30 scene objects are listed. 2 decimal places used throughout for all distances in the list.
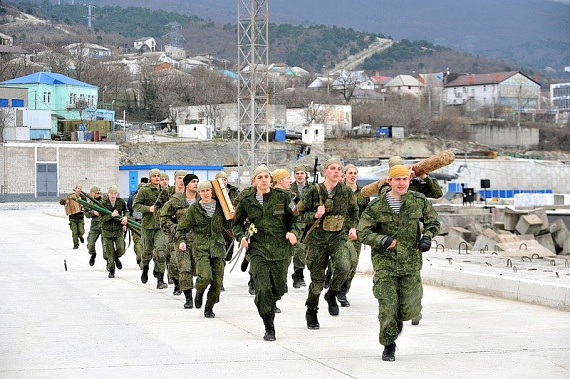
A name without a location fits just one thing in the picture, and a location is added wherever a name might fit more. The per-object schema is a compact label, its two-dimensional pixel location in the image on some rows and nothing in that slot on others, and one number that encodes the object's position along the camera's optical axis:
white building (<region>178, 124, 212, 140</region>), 108.56
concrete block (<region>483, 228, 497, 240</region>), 34.17
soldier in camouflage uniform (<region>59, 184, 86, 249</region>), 30.06
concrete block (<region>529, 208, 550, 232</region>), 40.59
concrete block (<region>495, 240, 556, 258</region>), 25.28
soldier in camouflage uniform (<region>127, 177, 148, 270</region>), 20.82
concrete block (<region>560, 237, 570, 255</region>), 37.01
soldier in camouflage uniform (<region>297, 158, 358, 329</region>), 13.38
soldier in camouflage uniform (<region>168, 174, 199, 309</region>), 15.15
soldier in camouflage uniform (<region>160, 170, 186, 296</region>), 15.88
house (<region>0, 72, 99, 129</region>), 100.81
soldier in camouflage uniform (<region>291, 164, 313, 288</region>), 17.28
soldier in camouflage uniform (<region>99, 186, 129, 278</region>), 20.61
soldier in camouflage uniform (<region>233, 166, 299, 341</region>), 12.20
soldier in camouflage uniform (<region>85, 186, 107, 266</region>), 23.48
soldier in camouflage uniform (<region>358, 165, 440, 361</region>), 10.54
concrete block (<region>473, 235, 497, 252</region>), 28.98
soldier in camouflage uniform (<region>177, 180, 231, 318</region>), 14.06
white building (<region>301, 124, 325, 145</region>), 114.38
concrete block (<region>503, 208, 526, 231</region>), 43.94
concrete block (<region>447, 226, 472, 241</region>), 38.14
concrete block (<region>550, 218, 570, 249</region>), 38.98
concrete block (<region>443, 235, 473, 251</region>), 31.50
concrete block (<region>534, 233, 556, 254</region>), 37.69
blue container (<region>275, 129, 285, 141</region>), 112.06
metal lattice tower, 59.09
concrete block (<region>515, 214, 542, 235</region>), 40.22
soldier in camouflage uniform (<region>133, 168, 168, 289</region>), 17.94
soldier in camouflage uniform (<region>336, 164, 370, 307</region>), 14.07
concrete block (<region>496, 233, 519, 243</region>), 32.44
